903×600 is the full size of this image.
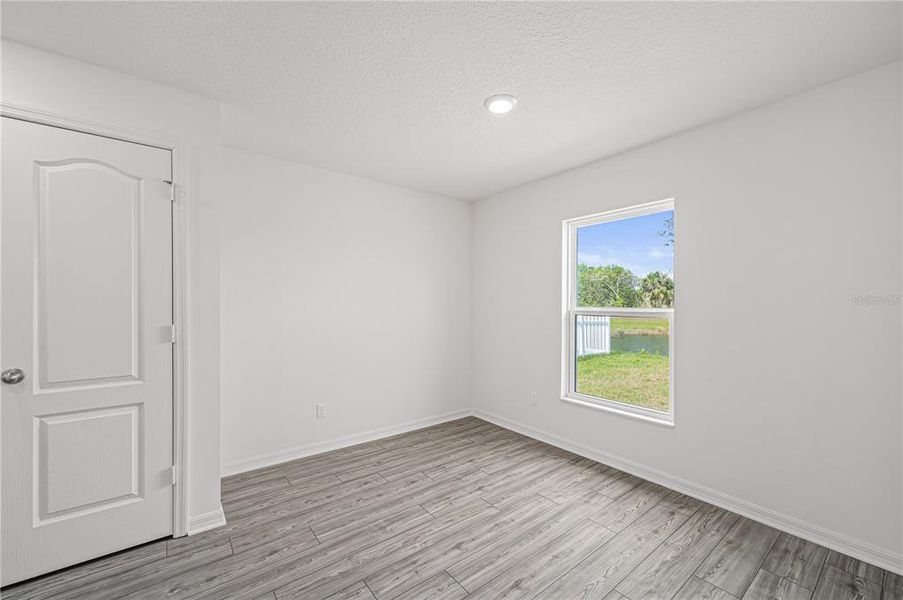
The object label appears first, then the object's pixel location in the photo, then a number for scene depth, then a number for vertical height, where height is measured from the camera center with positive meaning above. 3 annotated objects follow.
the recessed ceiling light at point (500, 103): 2.25 +1.19
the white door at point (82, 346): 1.80 -0.24
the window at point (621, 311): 2.93 -0.10
